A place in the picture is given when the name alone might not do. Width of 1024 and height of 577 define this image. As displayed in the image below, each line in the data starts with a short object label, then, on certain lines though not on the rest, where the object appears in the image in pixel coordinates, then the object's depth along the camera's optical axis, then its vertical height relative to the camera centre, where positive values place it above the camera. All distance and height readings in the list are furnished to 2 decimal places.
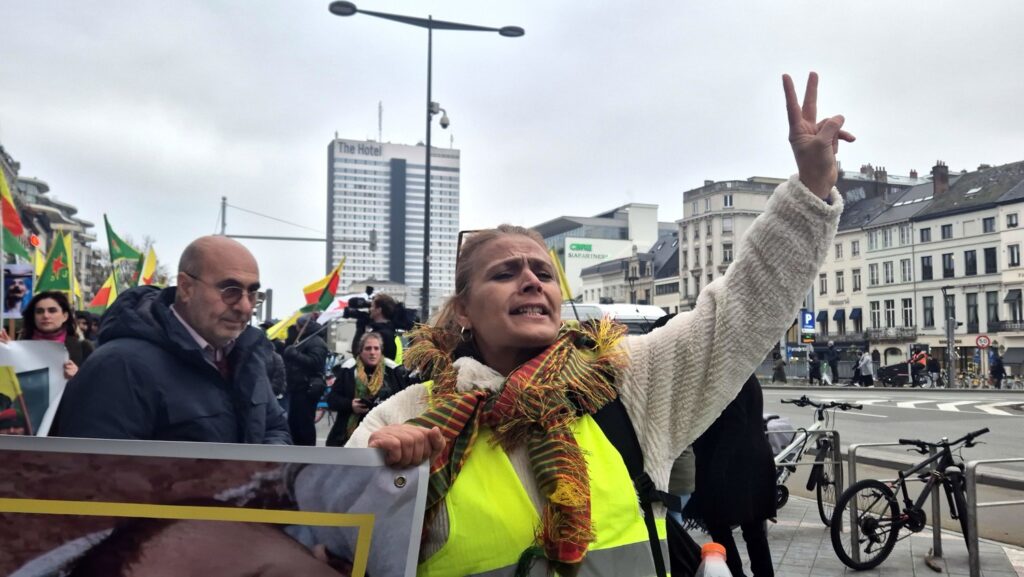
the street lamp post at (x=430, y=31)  16.06 +5.87
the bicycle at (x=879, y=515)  6.49 -1.36
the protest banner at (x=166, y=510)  1.52 -0.32
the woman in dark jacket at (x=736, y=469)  4.47 -0.70
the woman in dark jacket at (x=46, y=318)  4.52 +0.08
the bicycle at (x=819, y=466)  7.81 -1.18
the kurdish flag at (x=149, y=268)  12.41 +0.97
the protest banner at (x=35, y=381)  2.69 -0.16
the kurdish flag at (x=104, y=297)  13.08 +0.58
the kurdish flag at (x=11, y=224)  3.84 +0.57
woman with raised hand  1.81 -0.14
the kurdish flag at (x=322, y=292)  14.24 +0.74
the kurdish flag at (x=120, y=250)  14.05 +1.39
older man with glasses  2.66 -0.10
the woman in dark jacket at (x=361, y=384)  7.08 -0.41
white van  15.35 +0.39
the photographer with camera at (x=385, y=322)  7.61 +0.12
